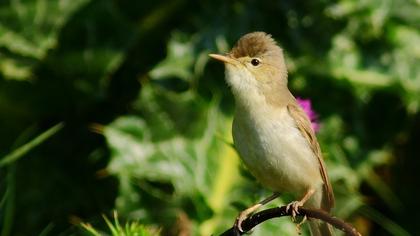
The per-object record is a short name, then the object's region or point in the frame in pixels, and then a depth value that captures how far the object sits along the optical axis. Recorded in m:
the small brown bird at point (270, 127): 6.02
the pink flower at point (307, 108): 6.80
